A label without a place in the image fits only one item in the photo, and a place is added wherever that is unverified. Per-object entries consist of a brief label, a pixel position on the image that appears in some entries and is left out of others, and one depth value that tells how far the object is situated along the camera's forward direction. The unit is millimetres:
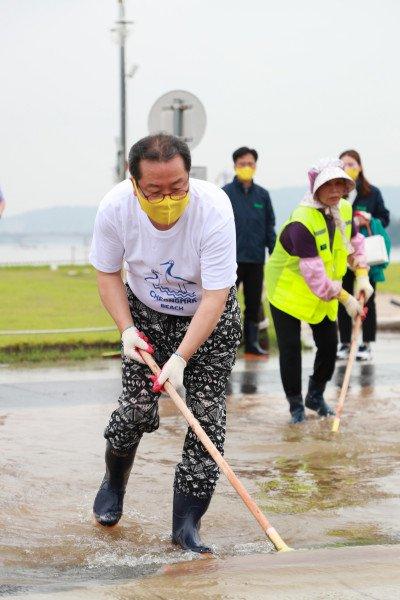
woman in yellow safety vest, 7922
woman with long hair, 11020
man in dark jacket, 11867
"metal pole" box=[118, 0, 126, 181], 14203
